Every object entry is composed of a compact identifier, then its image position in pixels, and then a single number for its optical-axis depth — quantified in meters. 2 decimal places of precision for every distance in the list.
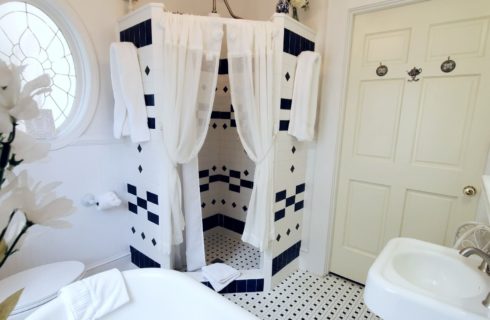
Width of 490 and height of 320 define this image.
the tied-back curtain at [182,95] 1.52
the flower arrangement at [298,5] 1.88
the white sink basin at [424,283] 0.72
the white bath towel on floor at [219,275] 1.88
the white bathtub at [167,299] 1.07
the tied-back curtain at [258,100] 1.62
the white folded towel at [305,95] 1.82
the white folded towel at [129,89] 1.63
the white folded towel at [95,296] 1.01
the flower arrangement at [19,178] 0.40
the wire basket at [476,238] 1.06
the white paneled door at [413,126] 1.53
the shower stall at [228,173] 1.64
